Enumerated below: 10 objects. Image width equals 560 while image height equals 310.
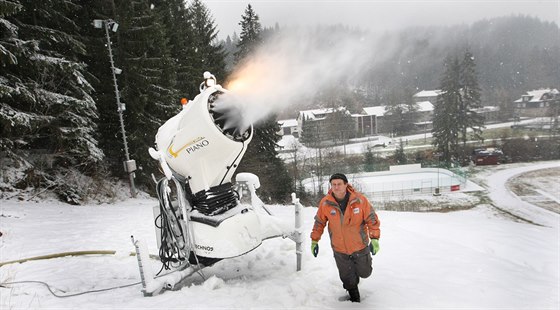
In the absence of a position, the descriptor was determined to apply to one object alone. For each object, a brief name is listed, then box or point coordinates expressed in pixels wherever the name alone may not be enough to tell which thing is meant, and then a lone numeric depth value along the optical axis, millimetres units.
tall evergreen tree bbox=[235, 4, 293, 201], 25250
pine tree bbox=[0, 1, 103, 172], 9352
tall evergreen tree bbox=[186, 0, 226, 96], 23266
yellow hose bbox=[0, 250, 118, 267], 4991
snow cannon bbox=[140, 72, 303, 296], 4164
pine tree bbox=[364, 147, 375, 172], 47500
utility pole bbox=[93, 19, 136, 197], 12008
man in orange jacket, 3697
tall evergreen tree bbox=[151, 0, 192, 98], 20984
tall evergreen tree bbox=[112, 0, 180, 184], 14883
